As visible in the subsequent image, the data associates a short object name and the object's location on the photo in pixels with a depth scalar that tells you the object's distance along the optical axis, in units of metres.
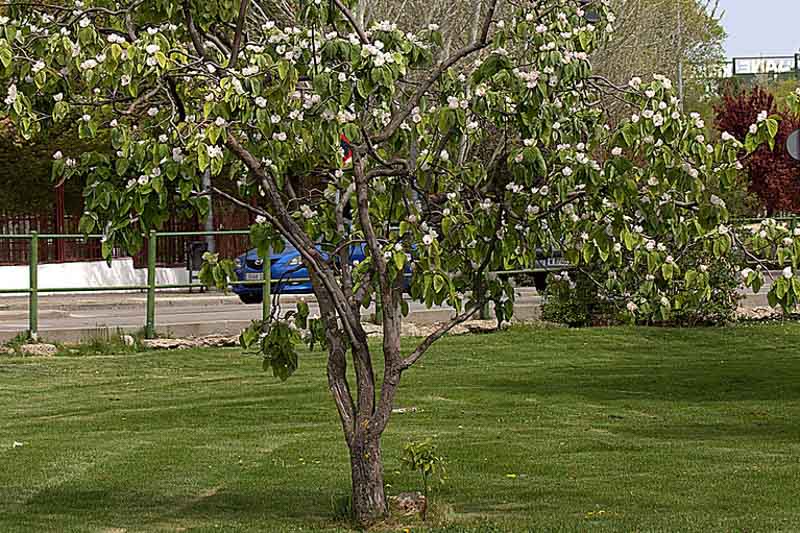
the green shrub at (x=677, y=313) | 22.52
